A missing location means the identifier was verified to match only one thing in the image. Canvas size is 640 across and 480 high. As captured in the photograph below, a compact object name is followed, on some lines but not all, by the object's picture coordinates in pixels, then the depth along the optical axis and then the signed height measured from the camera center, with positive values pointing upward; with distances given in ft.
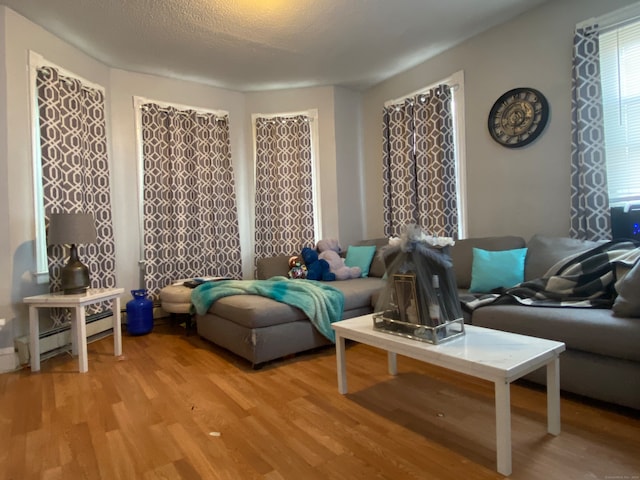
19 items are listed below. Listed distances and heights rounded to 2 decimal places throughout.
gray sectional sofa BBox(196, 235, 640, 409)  6.01 -1.81
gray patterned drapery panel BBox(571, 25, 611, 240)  8.92 +1.93
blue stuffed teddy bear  12.43 -0.97
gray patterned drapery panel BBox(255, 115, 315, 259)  15.43 +2.18
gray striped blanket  7.18 -1.12
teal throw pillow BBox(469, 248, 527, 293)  9.28 -0.95
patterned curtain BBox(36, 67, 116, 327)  10.37 +2.53
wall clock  10.11 +3.15
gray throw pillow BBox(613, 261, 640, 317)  6.08 -1.14
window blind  8.64 +2.79
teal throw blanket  9.52 -1.42
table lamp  9.45 +0.32
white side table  9.03 -1.54
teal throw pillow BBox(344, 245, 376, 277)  13.17 -0.68
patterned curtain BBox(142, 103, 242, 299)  13.51 +1.74
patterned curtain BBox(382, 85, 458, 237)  12.32 +2.44
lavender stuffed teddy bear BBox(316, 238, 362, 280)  12.57 -0.81
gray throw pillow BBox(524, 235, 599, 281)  8.58 -0.51
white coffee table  4.72 -1.70
